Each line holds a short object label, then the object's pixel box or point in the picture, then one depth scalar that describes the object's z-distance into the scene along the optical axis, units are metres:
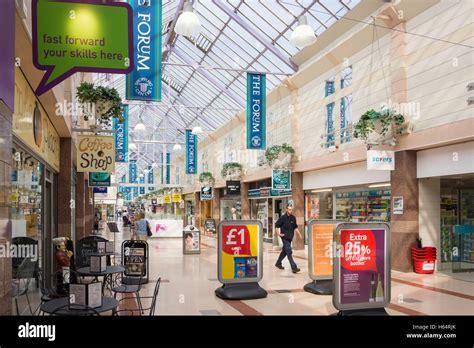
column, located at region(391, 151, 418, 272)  11.05
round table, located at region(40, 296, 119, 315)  4.11
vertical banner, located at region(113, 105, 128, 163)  17.85
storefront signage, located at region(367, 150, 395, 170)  10.95
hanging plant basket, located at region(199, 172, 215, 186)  28.47
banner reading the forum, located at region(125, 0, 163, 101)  8.89
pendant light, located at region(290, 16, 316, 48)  8.32
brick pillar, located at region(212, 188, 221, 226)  28.86
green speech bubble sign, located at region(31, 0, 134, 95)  4.34
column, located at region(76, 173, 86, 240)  14.23
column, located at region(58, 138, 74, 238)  10.16
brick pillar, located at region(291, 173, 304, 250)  17.25
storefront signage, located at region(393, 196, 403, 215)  11.25
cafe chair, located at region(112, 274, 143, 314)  6.37
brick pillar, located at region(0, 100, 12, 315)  3.79
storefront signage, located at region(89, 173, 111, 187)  13.13
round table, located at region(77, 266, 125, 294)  6.86
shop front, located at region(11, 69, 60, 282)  5.49
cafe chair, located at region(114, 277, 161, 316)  5.01
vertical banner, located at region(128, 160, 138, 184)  38.38
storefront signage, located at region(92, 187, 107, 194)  19.92
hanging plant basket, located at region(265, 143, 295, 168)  17.61
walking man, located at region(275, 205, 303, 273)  11.08
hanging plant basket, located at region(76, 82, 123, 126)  8.69
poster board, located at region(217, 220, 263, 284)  8.06
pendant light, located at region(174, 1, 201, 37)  8.24
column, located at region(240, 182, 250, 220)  23.55
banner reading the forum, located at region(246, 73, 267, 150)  14.86
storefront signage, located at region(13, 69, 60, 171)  5.31
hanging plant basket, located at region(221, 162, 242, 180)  24.14
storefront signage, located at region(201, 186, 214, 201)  26.06
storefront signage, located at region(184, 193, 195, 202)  35.54
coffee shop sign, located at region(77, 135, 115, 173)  9.46
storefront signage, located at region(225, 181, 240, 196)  23.64
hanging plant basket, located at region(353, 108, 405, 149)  11.23
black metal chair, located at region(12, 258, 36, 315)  4.91
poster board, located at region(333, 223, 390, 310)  5.55
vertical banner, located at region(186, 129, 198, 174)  25.05
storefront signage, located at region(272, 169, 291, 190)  17.30
